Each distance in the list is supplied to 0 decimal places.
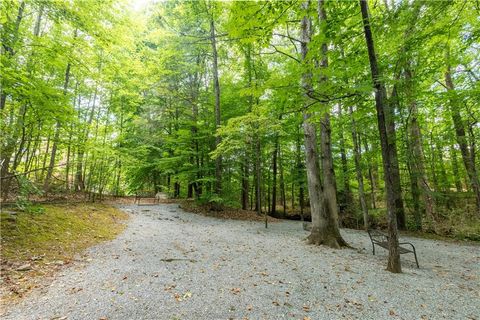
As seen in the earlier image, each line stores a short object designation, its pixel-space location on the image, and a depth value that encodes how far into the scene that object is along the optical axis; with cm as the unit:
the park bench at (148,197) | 1473
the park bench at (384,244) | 488
